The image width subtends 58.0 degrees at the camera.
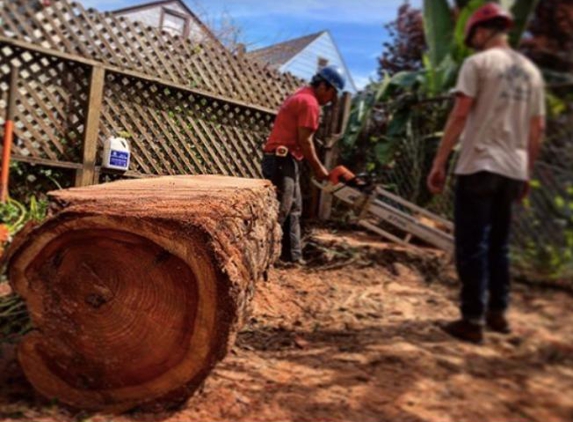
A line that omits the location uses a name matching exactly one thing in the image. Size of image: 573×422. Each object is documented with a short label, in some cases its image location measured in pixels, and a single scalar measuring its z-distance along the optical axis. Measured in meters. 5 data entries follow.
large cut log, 1.79
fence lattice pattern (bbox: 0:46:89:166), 3.53
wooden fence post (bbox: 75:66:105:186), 2.80
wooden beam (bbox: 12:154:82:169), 3.33
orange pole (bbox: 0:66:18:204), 3.53
